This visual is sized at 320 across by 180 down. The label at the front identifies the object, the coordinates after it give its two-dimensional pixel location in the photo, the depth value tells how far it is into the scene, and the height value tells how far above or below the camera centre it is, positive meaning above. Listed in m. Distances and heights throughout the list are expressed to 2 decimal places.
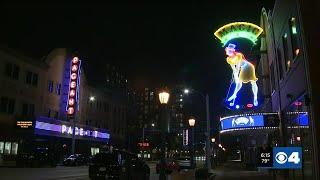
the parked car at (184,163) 45.00 -0.44
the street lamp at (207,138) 35.12 +1.84
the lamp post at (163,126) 17.97 +1.45
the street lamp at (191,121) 32.03 +2.91
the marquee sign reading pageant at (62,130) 48.95 +3.86
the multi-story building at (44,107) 46.69 +6.72
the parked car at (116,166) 22.36 -0.41
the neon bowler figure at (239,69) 32.84 +7.31
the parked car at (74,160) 49.69 -0.21
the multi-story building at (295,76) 16.67 +4.16
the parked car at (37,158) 43.47 -0.01
